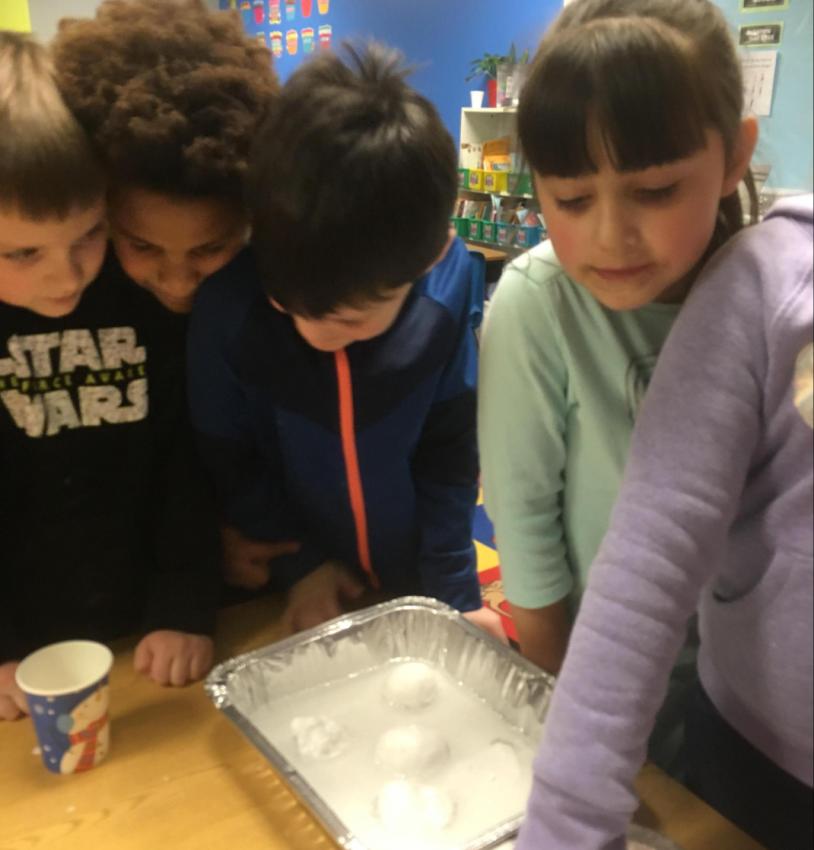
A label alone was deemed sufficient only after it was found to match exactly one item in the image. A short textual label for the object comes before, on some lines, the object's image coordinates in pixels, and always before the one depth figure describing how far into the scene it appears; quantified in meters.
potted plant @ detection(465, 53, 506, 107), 4.41
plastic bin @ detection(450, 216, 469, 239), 4.63
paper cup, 0.73
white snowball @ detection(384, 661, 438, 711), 0.85
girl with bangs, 0.58
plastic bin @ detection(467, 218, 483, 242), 4.55
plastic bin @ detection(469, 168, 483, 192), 4.46
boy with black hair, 0.77
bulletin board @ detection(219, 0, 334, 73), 5.48
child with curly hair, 0.81
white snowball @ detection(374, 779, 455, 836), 0.71
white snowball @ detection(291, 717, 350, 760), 0.79
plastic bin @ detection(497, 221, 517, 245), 4.10
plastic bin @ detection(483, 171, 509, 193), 4.27
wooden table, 0.68
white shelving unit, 4.46
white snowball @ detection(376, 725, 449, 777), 0.77
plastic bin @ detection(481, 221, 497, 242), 4.46
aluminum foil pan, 0.79
